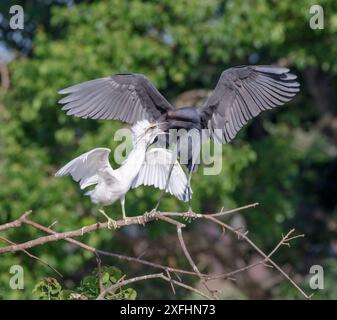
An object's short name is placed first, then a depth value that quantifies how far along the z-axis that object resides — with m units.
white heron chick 7.79
